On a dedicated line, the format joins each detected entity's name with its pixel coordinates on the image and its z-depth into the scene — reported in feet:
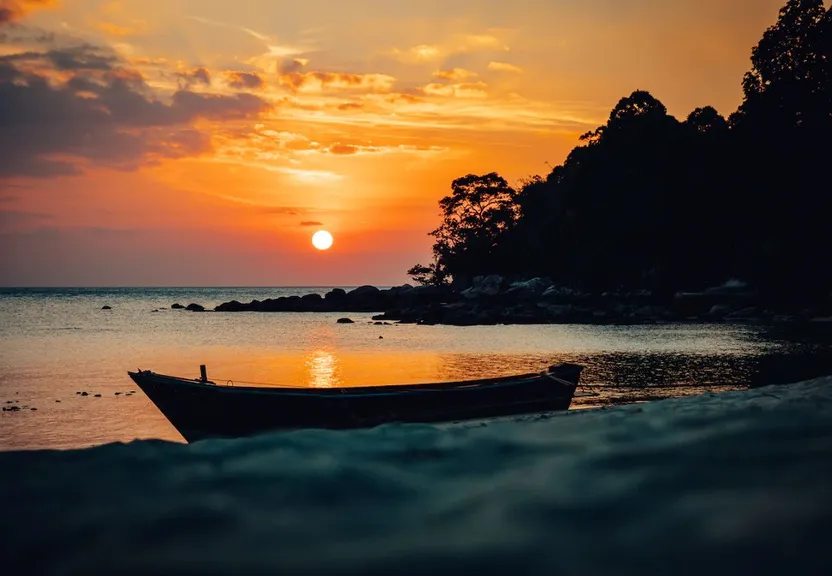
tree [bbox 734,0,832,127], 182.70
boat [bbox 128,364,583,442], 50.75
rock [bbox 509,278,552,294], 272.78
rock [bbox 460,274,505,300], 270.83
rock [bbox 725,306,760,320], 201.98
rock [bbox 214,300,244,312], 314.96
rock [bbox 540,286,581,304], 248.11
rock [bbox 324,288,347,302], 310.74
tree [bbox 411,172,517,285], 327.88
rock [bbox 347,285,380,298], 303.07
